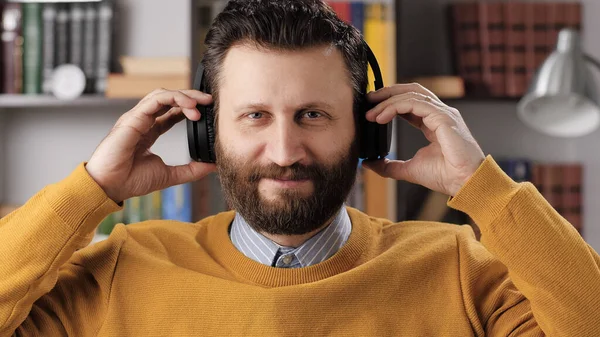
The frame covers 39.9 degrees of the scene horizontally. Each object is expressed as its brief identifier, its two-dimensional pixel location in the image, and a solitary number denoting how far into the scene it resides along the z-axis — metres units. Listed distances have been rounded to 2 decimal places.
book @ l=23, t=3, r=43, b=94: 2.99
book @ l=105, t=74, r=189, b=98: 2.88
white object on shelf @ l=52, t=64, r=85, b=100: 2.96
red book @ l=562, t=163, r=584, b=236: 3.05
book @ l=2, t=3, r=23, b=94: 3.00
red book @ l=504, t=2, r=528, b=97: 2.99
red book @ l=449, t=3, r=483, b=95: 2.99
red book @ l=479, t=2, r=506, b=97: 2.98
